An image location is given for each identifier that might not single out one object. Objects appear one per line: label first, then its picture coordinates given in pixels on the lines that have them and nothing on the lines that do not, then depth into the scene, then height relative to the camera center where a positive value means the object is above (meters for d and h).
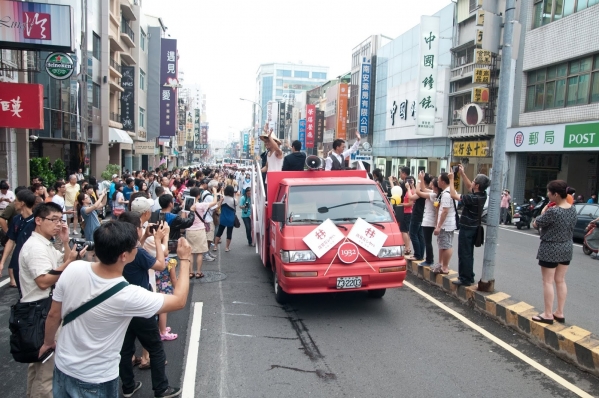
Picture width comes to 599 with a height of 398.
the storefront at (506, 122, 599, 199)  19.12 +0.53
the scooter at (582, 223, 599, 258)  11.70 -1.84
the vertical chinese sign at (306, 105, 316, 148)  61.31 +4.67
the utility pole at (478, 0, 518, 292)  6.64 +0.12
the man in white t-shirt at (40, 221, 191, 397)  2.58 -0.91
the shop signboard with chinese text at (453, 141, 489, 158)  26.72 +0.95
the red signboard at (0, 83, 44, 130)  13.86 +1.29
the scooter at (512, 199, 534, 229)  18.25 -2.00
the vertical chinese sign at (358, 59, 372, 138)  41.62 +6.21
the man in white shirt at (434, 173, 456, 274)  7.46 -0.96
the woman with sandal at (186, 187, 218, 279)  8.27 -1.51
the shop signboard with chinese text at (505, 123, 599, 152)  18.45 +1.33
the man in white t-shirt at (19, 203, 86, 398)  3.49 -0.95
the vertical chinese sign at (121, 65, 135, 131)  34.12 +4.09
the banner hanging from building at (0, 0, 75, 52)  12.88 +3.57
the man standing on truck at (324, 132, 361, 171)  8.93 +0.03
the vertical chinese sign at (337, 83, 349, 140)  50.81 +5.66
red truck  5.96 -1.07
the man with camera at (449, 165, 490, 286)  6.84 -0.93
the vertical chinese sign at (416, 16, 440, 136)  28.70 +5.61
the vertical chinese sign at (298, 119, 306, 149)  65.08 +4.01
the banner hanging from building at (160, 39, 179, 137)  42.94 +6.41
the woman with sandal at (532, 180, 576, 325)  5.35 -0.91
